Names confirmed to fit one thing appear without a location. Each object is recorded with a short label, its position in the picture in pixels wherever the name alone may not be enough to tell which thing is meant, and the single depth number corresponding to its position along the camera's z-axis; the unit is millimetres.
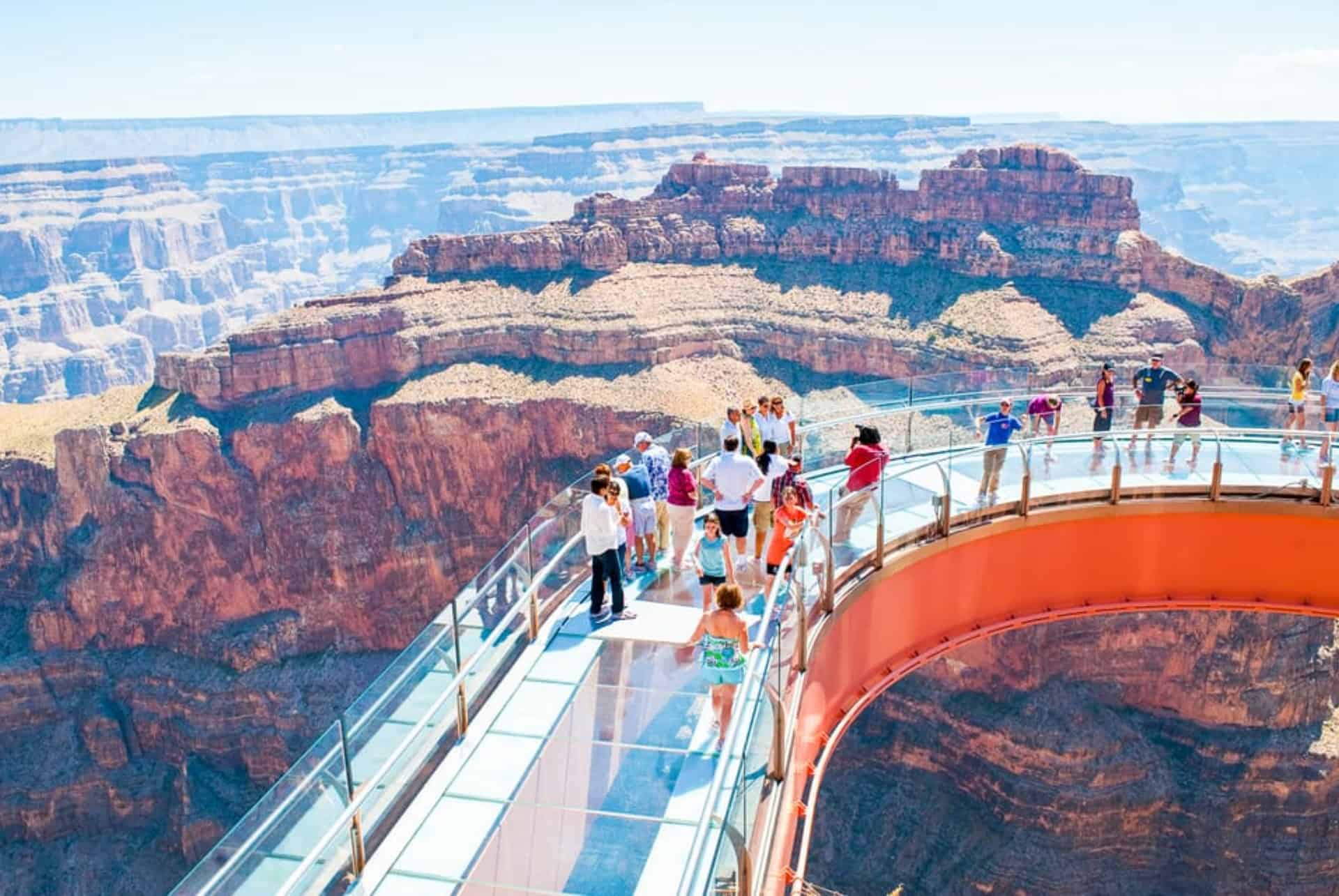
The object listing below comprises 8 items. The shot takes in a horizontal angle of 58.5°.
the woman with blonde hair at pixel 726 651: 12000
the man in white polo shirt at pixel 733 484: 14922
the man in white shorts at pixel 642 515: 16031
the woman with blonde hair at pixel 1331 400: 19188
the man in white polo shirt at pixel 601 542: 14219
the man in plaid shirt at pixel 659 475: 16594
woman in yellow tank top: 19484
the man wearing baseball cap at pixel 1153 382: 21203
